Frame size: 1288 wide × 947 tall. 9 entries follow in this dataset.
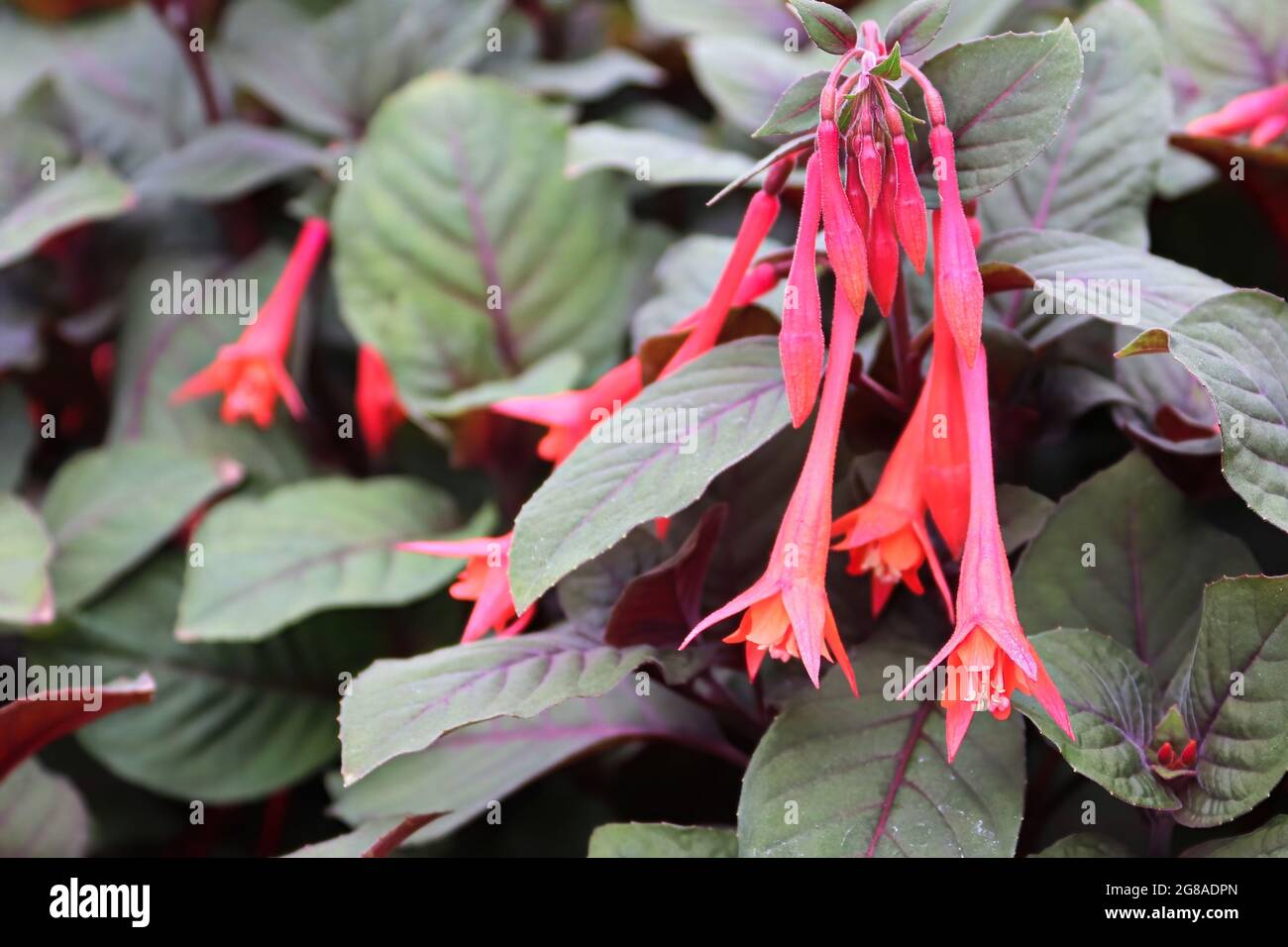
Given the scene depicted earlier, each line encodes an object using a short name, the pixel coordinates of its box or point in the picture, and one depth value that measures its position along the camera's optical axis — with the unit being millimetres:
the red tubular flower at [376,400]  666
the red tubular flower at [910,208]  478
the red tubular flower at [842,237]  478
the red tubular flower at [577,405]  539
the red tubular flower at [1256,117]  590
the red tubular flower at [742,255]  509
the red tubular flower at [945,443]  504
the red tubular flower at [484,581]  527
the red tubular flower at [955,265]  481
